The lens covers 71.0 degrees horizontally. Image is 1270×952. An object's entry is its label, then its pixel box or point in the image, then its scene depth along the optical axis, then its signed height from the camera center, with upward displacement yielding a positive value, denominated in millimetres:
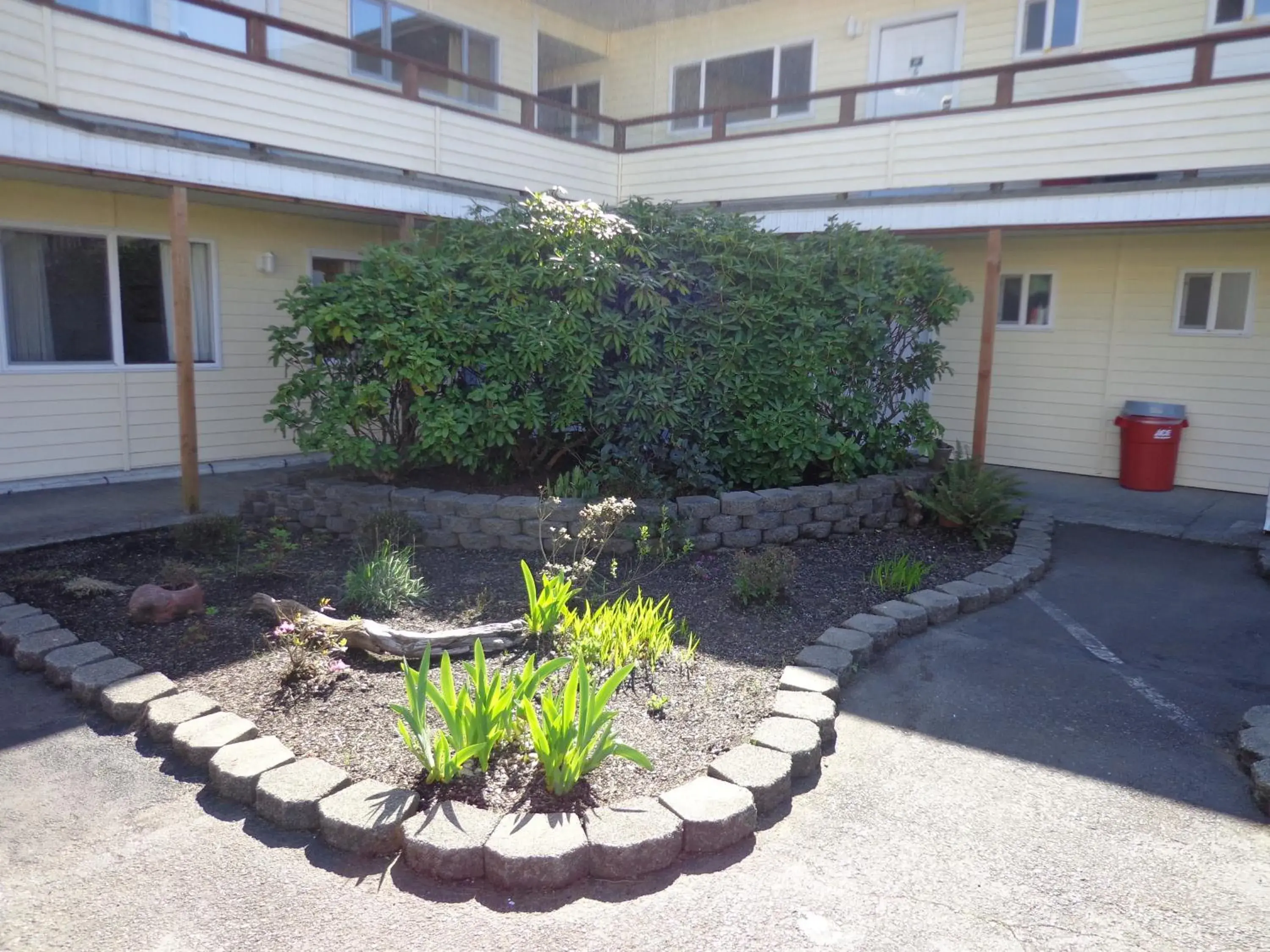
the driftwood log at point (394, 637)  4648 -1484
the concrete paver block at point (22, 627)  4805 -1553
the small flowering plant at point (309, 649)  4301 -1470
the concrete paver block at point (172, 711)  3877 -1604
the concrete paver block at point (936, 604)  5699 -1503
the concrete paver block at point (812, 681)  4418 -1573
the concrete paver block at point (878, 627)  5230 -1531
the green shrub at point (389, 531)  6531 -1302
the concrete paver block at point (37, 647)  4602 -1577
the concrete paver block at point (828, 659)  4730 -1565
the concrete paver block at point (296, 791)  3322 -1657
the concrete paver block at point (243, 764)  3467 -1640
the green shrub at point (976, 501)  7414 -1097
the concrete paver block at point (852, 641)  4984 -1546
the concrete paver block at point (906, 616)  5480 -1518
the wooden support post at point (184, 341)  7586 +50
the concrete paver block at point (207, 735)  3693 -1621
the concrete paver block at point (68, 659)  4410 -1575
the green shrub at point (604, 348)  7070 +88
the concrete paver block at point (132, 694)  4059 -1600
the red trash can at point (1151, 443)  9844 -730
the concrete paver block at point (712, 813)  3270 -1663
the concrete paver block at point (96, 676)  4230 -1582
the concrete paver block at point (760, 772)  3541 -1640
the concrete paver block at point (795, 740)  3795 -1614
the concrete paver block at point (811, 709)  4098 -1592
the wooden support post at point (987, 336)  9445 +382
